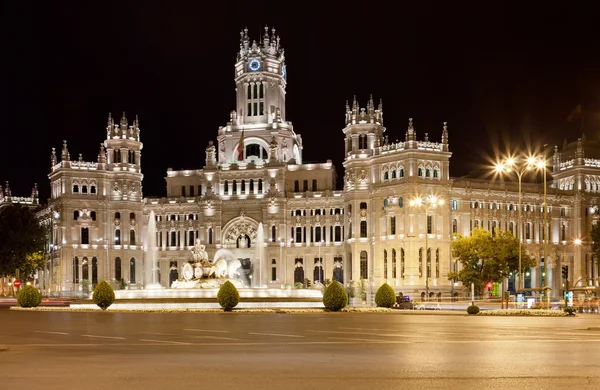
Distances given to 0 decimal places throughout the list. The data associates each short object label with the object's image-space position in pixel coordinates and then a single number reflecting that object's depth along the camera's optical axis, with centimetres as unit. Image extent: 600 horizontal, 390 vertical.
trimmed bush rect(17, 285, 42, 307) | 6588
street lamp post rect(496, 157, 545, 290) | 6072
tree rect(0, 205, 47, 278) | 11188
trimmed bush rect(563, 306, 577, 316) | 5197
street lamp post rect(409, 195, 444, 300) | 10718
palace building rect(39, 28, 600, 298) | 11675
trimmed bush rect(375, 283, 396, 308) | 6216
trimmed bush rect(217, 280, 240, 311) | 5759
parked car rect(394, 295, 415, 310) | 6794
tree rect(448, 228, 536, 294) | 9438
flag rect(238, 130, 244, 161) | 13325
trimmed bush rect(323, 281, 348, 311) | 5856
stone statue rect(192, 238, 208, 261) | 7481
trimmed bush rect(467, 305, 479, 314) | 5375
